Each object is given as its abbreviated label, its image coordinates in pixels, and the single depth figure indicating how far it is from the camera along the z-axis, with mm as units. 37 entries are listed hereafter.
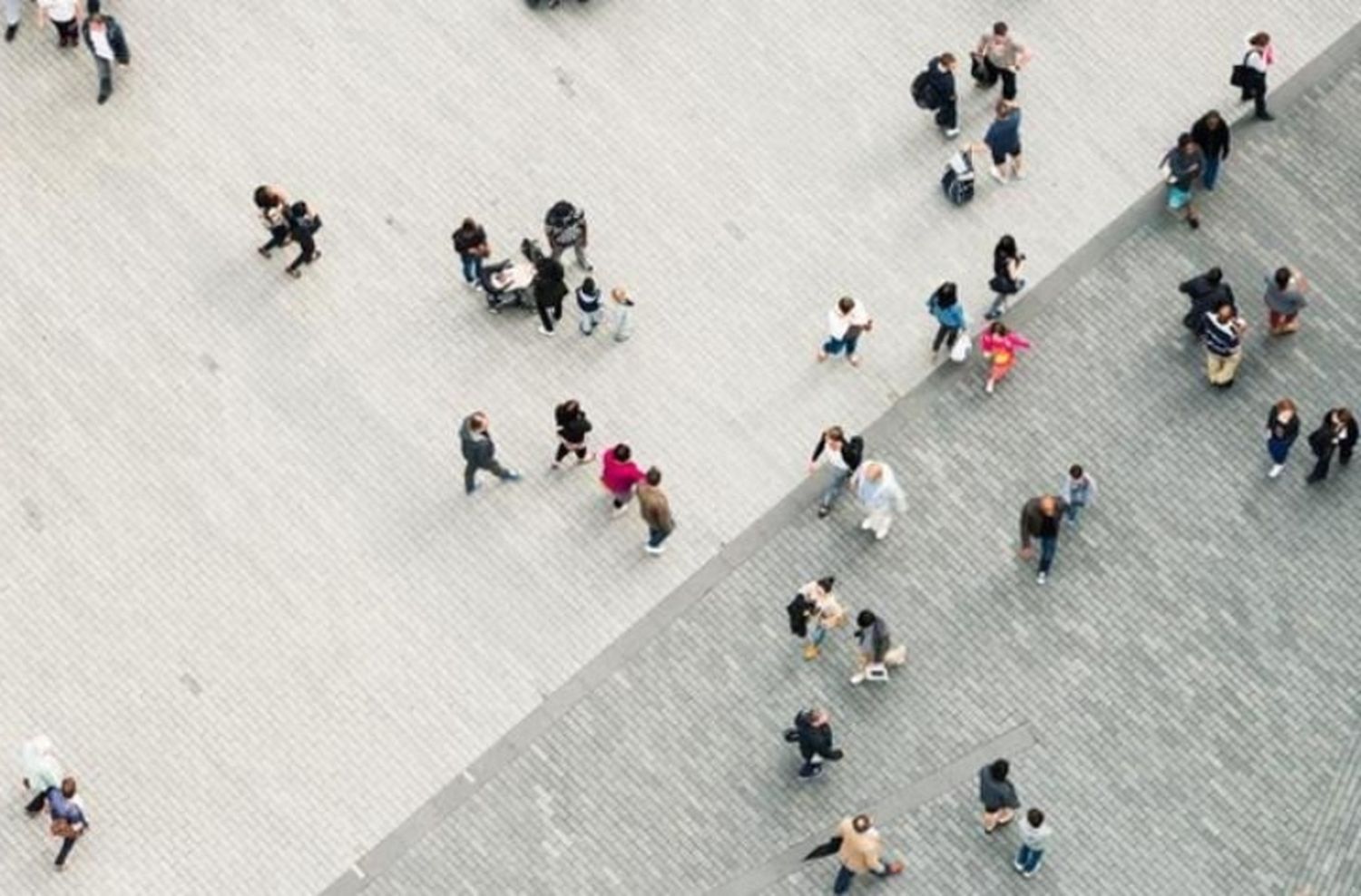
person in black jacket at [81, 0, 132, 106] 45375
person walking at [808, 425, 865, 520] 42594
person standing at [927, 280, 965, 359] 43750
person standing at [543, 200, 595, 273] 44250
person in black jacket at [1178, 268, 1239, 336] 44438
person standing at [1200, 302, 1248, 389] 43844
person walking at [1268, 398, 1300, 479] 43156
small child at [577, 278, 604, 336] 44000
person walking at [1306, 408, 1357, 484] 43188
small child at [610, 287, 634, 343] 43906
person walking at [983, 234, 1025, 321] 44250
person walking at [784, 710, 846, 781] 40594
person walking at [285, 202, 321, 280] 44094
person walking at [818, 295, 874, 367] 43781
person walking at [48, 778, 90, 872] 39969
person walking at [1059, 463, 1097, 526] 42625
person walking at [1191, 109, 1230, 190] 45406
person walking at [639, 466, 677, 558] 42062
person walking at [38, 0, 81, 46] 45938
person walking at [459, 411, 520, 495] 42312
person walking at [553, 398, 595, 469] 42625
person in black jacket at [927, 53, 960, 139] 45812
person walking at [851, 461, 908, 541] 42344
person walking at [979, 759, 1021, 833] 40312
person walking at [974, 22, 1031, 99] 46125
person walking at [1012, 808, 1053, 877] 40062
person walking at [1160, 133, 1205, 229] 45250
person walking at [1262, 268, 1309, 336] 44312
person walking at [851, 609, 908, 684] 41438
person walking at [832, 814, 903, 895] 39906
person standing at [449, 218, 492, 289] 44094
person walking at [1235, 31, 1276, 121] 46062
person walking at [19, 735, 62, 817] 40031
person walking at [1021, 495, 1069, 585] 42062
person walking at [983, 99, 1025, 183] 45406
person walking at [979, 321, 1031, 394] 44000
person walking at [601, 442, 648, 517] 42344
